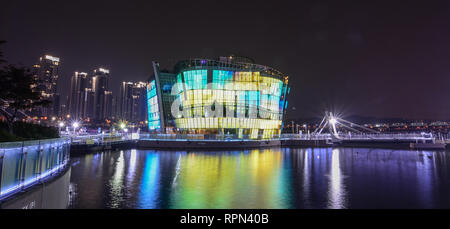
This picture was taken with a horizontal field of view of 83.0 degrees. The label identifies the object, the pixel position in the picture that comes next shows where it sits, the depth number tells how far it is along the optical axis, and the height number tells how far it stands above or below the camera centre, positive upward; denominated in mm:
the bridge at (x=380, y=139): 59872 -721
